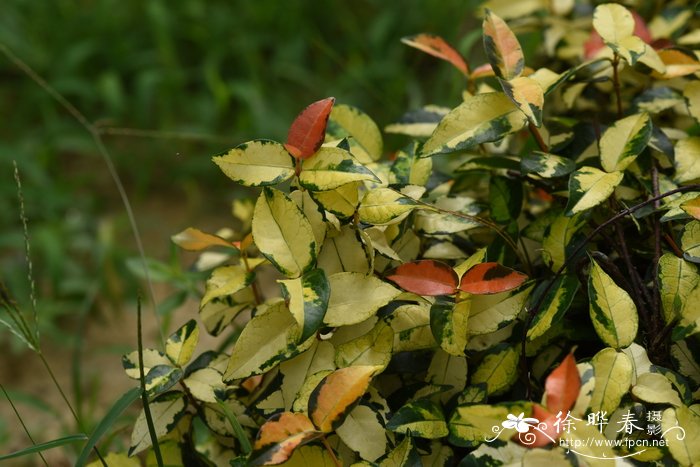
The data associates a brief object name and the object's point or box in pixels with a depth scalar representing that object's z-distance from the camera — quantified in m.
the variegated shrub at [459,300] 0.64
